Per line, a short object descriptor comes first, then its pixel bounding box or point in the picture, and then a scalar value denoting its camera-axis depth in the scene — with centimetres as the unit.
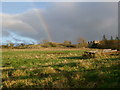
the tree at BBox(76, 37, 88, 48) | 12169
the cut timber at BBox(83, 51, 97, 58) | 1933
